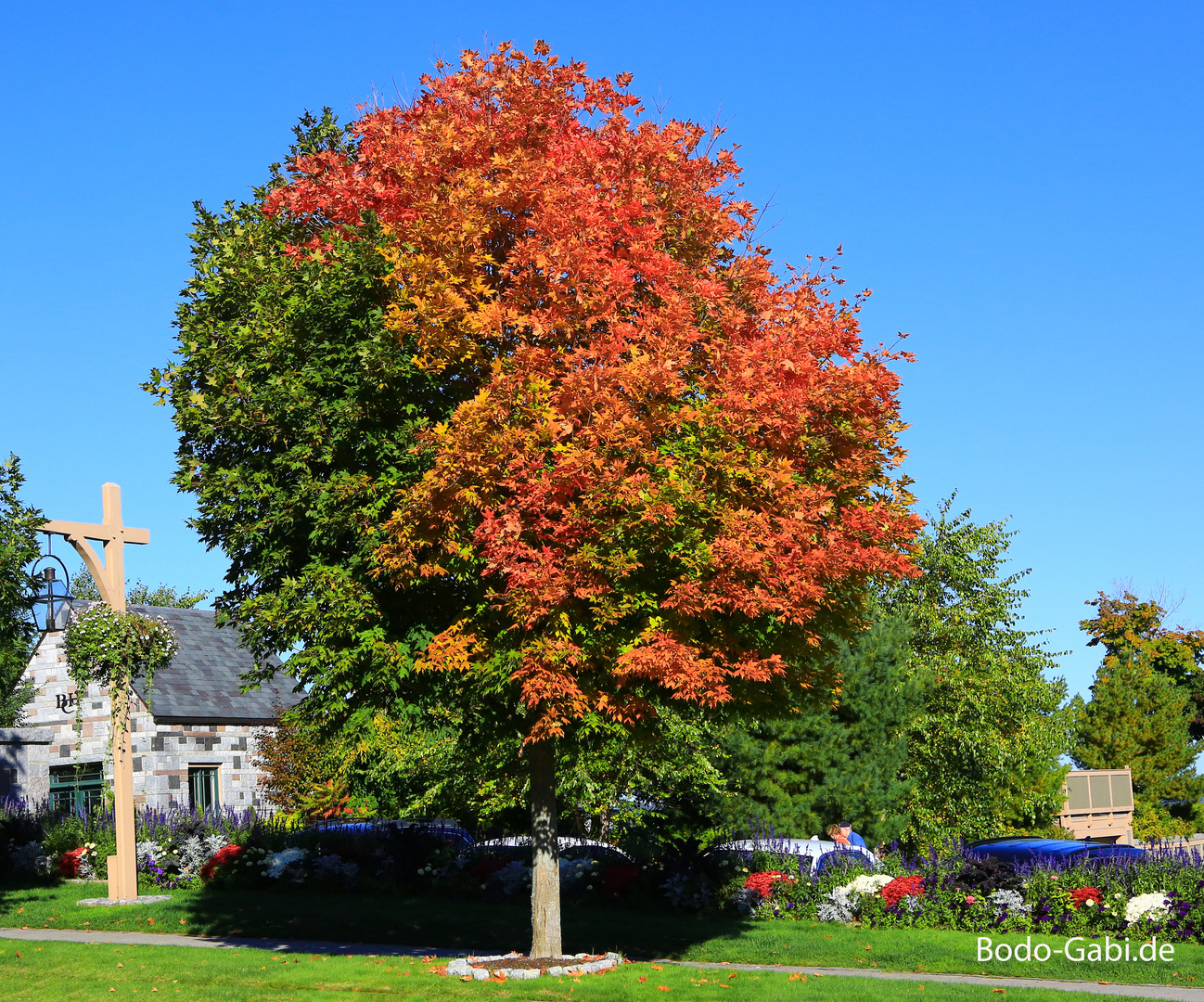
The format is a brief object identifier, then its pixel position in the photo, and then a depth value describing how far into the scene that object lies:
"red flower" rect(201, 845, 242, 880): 21.94
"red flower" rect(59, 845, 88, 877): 24.08
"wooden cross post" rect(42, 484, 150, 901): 19.80
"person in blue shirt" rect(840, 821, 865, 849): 22.53
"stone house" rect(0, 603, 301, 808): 29.50
